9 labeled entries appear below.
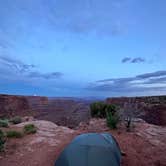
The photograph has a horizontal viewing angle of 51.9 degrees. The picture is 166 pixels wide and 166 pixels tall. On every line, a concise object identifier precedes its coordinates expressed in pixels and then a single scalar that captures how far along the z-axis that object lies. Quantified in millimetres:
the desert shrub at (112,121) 6957
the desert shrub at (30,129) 6630
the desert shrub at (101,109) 10062
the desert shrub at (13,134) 6059
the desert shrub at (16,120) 9338
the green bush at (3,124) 7488
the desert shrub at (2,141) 4877
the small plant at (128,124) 6810
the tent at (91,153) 3553
